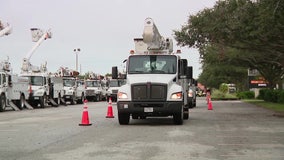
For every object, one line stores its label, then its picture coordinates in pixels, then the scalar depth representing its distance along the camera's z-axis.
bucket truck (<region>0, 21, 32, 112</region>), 30.38
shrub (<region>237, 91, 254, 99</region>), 69.69
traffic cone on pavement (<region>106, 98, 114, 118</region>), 22.25
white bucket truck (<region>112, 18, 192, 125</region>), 17.20
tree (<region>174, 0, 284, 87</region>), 20.93
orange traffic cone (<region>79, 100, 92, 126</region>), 17.66
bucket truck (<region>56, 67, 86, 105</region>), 44.28
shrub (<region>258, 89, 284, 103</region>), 41.13
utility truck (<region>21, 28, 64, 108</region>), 36.47
